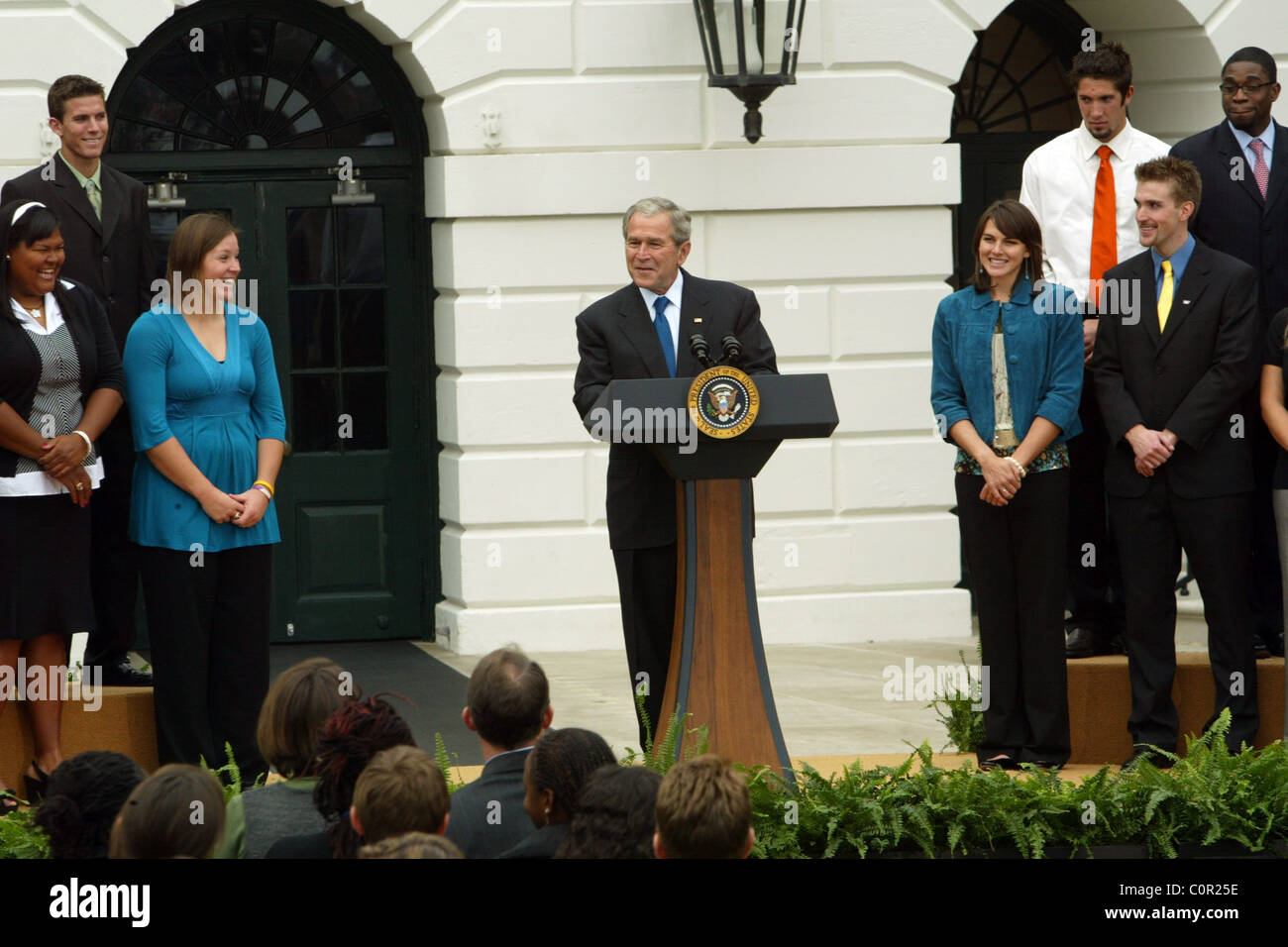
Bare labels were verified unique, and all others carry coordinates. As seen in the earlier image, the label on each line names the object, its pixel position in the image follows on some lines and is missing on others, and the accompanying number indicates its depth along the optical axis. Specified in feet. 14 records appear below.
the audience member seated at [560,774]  26.58
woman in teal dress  39.60
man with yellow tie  40.63
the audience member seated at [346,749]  27.04
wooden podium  36.32
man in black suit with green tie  42.37
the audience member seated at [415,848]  22.03
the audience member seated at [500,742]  27.91
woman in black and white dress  38.50
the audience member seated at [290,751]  27.58
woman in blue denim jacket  40.63
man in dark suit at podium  39.60
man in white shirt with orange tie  44.91
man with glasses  44.14
